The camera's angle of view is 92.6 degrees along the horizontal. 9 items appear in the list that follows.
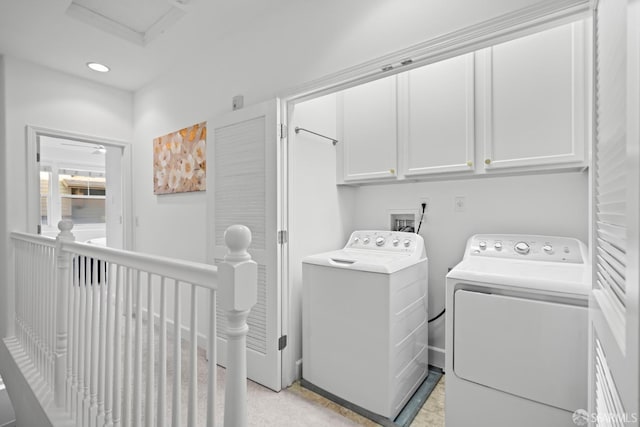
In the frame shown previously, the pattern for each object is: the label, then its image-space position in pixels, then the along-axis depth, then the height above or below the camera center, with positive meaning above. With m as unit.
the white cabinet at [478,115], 1.67 +0.62
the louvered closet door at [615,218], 0.49 -0.02
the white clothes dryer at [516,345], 1.25 -0.60
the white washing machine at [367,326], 1.72 -0.71
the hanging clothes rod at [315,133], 2.17 +0.59
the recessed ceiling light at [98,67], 2.92 +1.40
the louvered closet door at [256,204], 2.04 +0.04
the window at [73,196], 5.68 +0.27
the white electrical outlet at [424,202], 2.41 +0.06
